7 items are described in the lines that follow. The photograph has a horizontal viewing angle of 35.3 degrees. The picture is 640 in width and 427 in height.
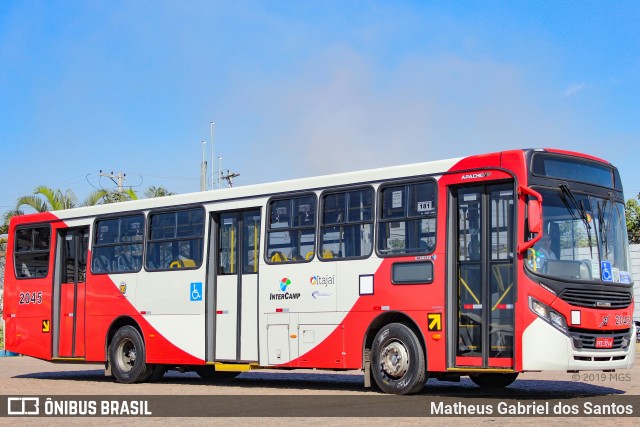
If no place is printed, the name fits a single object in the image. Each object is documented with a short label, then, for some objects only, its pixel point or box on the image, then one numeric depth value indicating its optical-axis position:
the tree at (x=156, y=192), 42.61
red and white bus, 13.84
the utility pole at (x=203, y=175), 54.56
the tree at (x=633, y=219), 53.47
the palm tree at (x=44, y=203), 35.84
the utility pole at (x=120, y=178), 66.06
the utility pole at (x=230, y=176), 66.62
